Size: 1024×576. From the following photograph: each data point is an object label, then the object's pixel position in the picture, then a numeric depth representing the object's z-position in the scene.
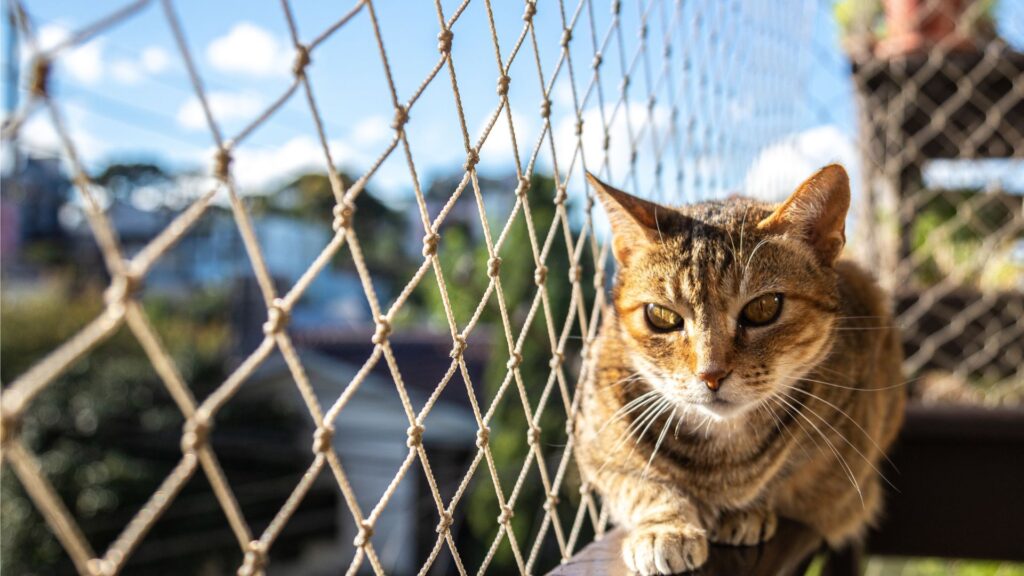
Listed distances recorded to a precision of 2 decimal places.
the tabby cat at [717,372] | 0.80
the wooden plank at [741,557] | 0.69
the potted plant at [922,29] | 2.08
